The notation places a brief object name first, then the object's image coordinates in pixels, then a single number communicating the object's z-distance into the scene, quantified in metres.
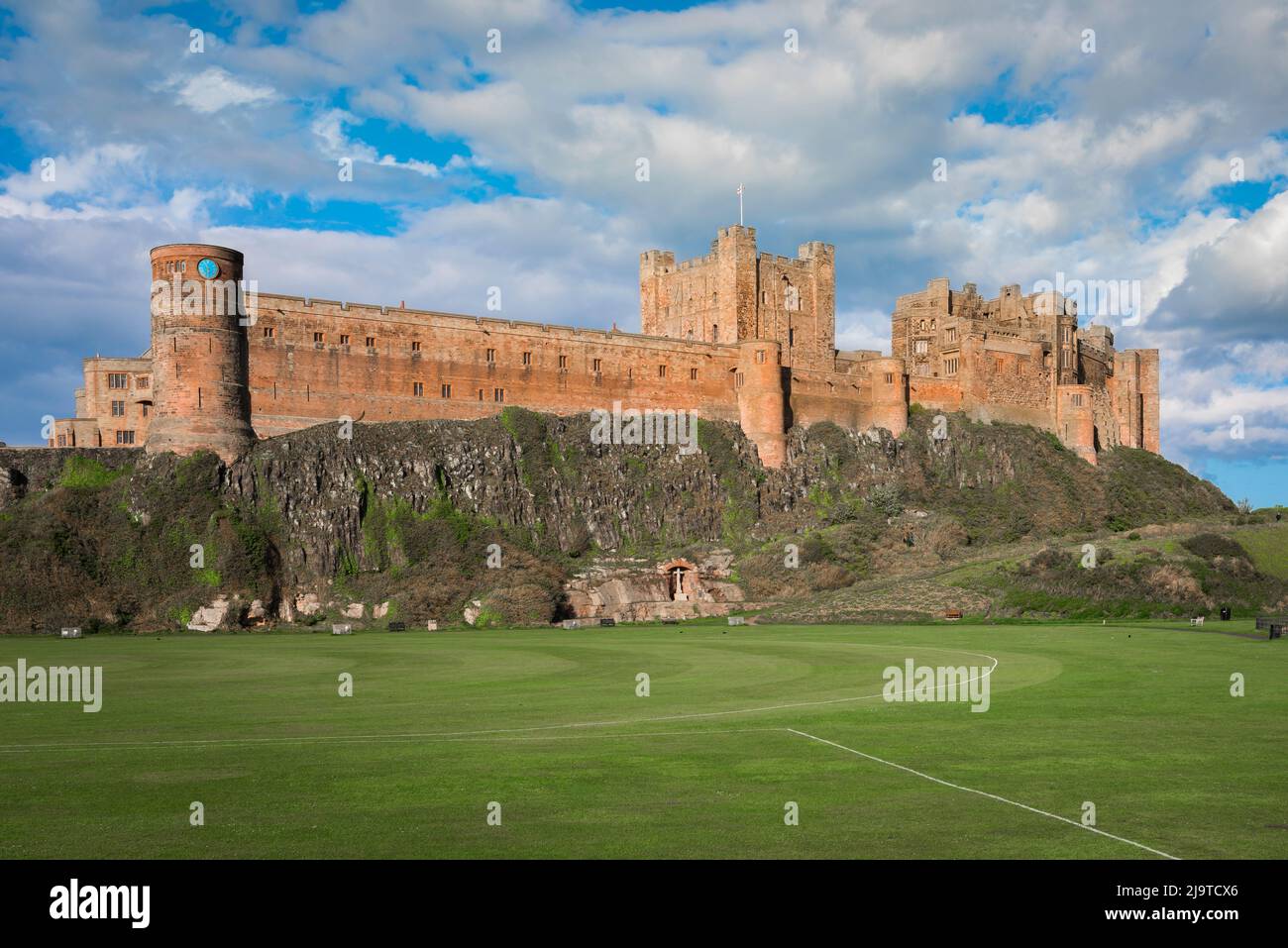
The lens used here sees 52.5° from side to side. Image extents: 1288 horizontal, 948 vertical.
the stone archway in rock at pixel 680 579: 76.31
